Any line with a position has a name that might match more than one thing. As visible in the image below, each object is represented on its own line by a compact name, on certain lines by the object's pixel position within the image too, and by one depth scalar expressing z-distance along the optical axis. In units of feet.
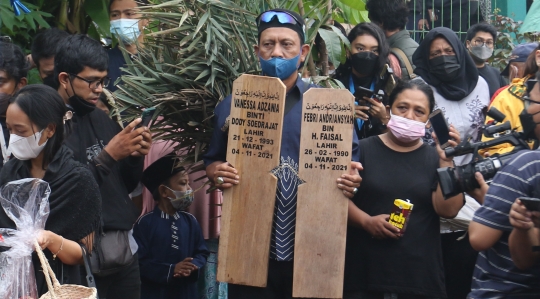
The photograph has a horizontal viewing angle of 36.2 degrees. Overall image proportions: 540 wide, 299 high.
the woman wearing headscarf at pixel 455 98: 17.16
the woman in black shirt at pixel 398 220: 14.69
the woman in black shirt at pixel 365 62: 17.92
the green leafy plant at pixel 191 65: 15.89
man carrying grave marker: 14.01
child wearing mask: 18.94
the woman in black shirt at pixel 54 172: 12.57
